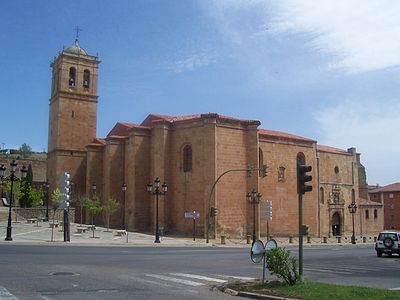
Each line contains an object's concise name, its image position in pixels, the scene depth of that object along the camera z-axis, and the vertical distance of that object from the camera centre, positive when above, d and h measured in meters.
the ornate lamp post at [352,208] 52.25 +0.25
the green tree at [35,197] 59.95 +1.34
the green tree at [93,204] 46.01 +0.40
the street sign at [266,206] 20.25 +0.15
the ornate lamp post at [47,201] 51.00 +0.67
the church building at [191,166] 44.44 +4.56
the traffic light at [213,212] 41.70 -0.25
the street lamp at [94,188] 50.31 +2.11
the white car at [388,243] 25.39 -1.76
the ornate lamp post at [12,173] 28.94 +2.22
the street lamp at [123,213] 49.65 -0.54
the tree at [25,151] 120.40 +15.78
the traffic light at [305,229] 52.82 -2.21
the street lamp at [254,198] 42.81 +1.04
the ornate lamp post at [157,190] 35.05 +1.37
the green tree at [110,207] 45.94 +0.12
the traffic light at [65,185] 31.23 +1.52
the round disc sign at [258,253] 11.73 -1.07
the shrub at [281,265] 10.84 -1.27
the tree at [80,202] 50.29 +0.66
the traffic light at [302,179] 12.20 +0.79
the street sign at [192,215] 40.47 -0.52
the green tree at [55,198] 47.86 +1.01
